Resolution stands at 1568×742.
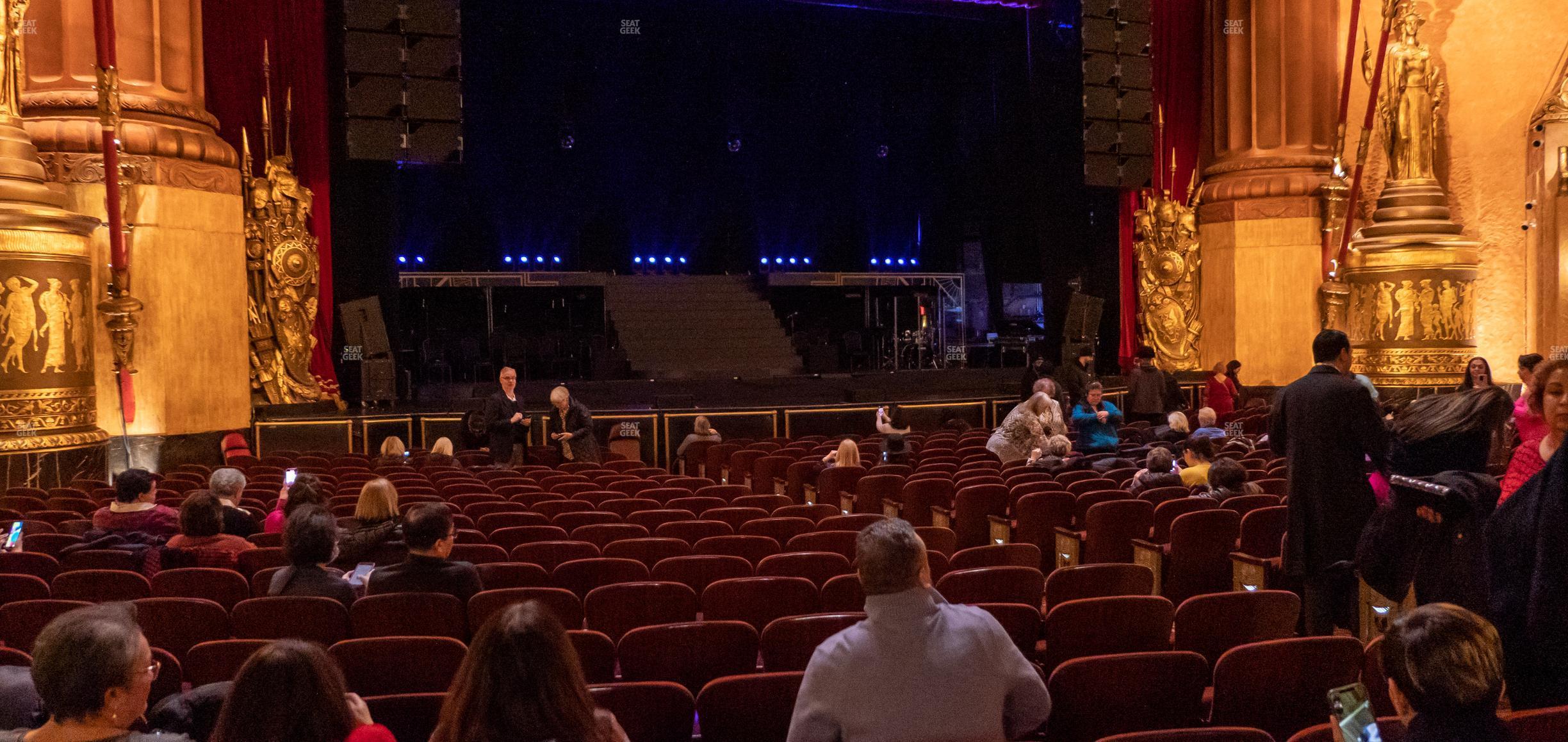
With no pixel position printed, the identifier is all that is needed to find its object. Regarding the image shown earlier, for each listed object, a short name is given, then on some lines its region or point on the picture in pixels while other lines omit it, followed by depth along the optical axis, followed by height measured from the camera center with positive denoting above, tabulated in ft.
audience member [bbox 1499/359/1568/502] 11.12 -0.97
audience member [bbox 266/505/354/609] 14.74 -2.62
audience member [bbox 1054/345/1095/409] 44.60 -1.52
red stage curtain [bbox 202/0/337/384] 48.60 +12.20
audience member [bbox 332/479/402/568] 17.19 -2.57
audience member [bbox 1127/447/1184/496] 24.13 -2.91
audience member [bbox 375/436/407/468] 33.04 -2.85
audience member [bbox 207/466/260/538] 20.39 -2.60
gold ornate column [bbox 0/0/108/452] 34.42 +1.84
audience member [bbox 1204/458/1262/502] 22.35 -2.82
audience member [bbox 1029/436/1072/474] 30.25 -2.99
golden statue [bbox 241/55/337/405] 48.34 +3.16
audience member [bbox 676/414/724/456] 39.88 -3.04
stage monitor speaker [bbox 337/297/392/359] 51.26 +1.26
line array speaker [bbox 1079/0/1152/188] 58.03 +12.46
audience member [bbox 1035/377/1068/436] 31.60 -2.24
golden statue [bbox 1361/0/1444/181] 51.19 +9.99
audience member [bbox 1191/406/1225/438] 33.14 -2.73
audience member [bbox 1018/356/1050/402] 45.75 -1.56
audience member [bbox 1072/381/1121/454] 32.30 -2.52
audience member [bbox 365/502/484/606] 14.66 -2.76
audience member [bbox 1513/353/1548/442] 13.48 -1.25
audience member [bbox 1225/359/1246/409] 52.34 -1.72
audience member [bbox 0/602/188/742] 7.75 -2.13
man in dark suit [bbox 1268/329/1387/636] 16.35 -2.10
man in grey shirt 8.61 -2.50
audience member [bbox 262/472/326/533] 20.03 -2.49
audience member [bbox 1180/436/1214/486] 25.00 -2.73
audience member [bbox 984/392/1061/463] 31.48 -2.54
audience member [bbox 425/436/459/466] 34.93 -3.11
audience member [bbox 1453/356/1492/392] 30.99 -1.17
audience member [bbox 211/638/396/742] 7.55 -2.26
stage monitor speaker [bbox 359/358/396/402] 51.37 -1.24
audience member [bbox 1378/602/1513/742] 7.14 -2.16
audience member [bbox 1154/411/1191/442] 34.30 -2.76
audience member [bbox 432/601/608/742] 7.50 -2.23
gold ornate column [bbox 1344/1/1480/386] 49.83 +3.01
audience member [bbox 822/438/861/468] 30.09 -2.90
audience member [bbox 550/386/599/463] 37.19 -2.65
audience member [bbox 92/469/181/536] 19.88 -2.68
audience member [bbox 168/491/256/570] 17.74 -2.77
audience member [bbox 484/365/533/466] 36.29 -2.12
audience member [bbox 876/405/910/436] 45.80 -3.25
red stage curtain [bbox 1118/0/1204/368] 60.54 +13.52
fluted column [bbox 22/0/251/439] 40.11 +6.19
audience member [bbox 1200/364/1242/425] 47.98 -2.49
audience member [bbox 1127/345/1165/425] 45.96 -2.16
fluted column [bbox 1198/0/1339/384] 55.98 +7.63
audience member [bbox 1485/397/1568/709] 9.41 -2.15
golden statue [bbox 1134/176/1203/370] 59.67 +2.67
